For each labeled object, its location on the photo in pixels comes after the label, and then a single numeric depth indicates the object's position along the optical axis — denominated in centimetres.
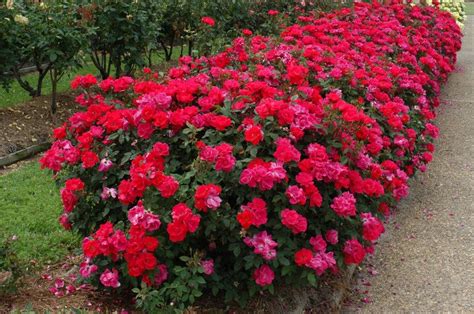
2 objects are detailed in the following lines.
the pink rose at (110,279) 271
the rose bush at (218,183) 260
